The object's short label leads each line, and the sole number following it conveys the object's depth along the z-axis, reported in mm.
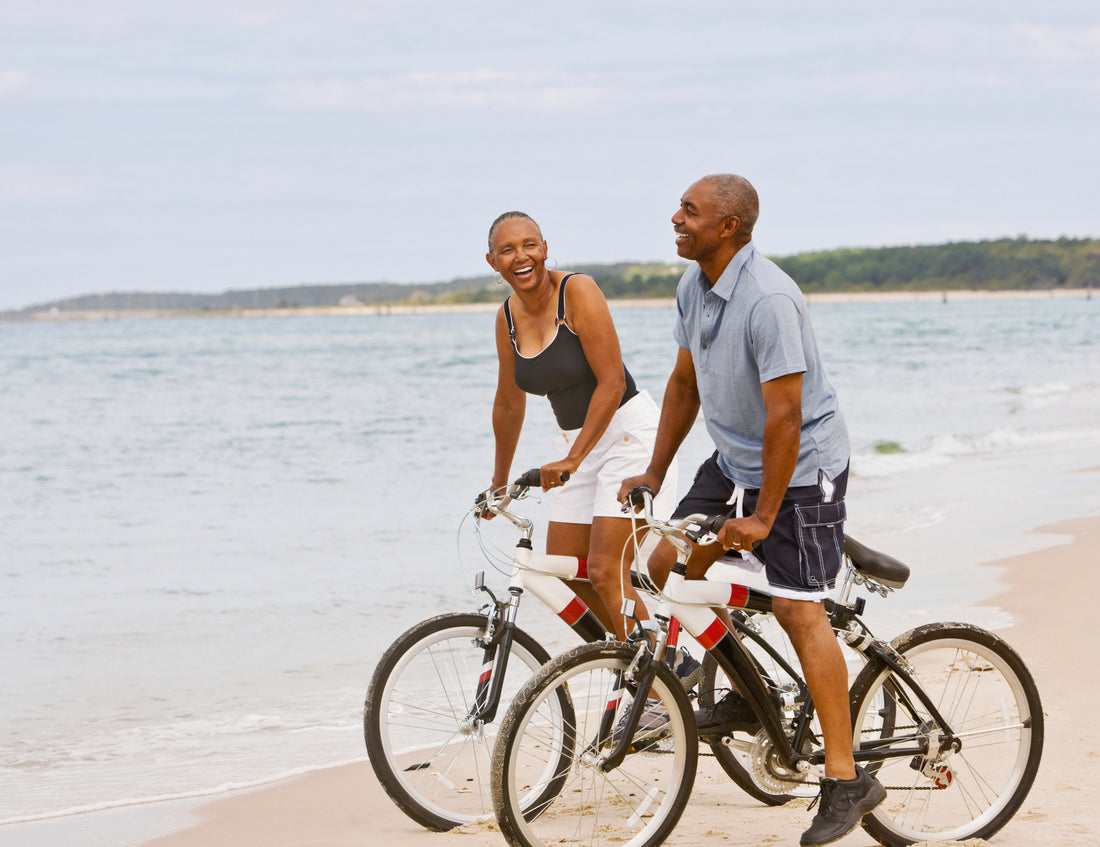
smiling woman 8000
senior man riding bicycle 6414
